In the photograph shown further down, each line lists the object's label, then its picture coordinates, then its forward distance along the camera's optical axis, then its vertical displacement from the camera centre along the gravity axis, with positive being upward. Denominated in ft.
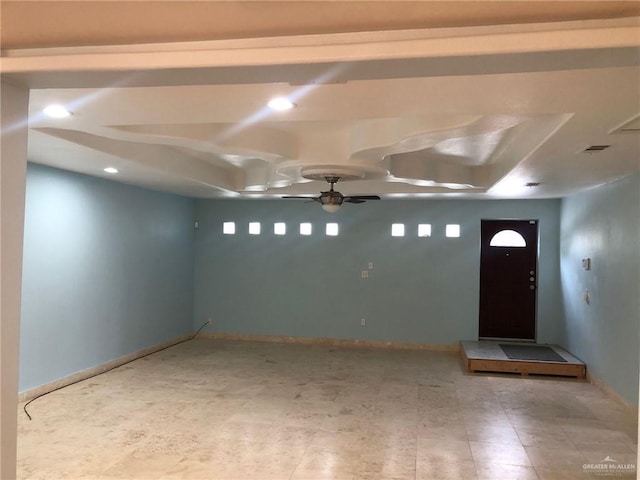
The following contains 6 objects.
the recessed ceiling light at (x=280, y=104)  9.43 +2.91
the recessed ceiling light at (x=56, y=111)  10.21 +2.91
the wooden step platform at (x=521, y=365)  20.63 -4.60
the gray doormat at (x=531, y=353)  21.74 -4.40
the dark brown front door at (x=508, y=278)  26.03 -1.15
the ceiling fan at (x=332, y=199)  18.15 +1.99
